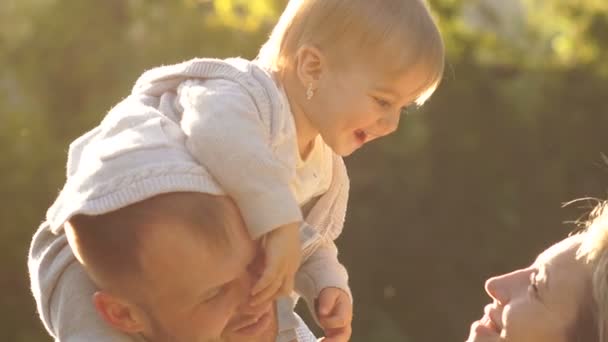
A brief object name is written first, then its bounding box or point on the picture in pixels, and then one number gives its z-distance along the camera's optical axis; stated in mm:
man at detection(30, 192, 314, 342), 4940
